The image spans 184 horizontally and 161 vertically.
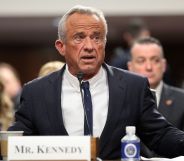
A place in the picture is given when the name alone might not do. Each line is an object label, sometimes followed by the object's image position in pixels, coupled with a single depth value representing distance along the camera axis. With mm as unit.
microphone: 4949
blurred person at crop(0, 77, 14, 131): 9250
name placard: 4285
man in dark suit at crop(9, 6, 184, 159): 5254
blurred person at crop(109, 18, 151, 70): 11048
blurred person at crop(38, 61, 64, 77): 7508
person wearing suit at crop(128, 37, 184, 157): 7508
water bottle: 4479
